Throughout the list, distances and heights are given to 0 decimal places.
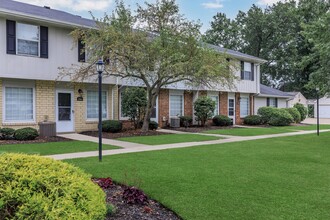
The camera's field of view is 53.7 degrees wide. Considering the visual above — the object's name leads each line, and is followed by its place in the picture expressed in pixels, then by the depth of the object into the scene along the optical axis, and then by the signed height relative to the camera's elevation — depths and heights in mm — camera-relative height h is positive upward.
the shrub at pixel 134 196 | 4996 -1342
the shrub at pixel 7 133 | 13539 -961
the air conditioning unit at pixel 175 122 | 21172 -781
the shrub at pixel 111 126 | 16766 -821
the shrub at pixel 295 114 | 27953 -347
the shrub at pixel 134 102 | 17891 +440
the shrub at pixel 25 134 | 13422 -991
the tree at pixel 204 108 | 21938 +137
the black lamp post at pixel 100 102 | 8797 +220
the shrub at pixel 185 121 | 21688 -733
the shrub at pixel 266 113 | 25909 -244
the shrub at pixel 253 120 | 25531 -785
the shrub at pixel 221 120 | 23406 -725
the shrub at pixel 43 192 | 2740 -734
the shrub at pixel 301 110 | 31347 -4
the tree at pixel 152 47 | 14695 +2871
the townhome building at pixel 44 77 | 14258 +1552
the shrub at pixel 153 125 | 18969 -880
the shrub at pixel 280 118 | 25141 -627
